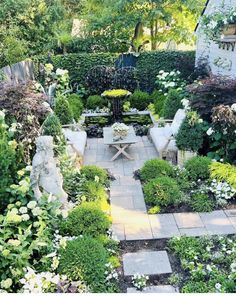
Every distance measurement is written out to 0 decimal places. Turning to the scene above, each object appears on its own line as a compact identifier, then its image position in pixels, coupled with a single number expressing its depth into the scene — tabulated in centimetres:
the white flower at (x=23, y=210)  242
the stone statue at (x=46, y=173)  285
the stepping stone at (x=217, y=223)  301
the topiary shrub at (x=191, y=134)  425
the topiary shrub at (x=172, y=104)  547
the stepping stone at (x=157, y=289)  234
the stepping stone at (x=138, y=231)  298
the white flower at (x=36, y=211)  246
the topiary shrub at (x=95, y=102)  691
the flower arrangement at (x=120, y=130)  478
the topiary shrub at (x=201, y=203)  334
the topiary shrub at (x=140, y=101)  685
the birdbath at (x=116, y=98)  622
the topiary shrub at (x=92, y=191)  340
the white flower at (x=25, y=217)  234
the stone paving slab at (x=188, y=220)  311
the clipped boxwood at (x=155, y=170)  390
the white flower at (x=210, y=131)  409
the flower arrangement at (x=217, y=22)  476
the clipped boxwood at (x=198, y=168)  385
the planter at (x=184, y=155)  429
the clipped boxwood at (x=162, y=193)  341
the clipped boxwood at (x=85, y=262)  231
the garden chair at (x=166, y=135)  455
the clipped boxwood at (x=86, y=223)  282
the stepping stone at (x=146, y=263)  254
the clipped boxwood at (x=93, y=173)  379
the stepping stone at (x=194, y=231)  298
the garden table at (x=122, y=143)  470
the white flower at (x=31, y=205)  246
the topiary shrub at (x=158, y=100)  618
